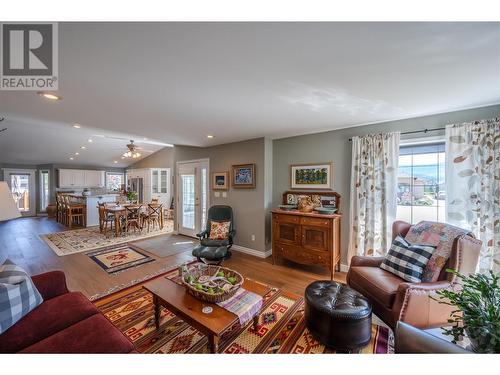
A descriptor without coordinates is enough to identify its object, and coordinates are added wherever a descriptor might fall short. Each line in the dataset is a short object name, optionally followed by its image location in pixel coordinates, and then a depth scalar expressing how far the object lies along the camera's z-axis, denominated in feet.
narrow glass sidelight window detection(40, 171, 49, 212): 29.45
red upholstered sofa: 3.87
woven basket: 5.47
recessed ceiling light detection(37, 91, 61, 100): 6.78
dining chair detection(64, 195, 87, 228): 21.82
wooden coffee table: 4.66
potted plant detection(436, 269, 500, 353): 3.00
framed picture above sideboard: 11.05
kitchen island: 22.22
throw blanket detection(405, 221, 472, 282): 6.31
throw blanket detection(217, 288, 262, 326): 5.16
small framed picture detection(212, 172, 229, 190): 14.61
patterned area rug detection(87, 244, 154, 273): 11.21
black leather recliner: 10.56
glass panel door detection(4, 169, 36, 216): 27.82
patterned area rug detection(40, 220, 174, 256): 14.35
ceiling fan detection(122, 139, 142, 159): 18.15
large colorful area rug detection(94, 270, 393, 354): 5.66
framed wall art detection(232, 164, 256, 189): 13.16
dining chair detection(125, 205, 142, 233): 18.53
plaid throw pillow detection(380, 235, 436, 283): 6.52
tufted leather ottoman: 5.30
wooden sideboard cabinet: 9.68
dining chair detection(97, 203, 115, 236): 18.55
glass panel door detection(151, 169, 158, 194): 27.96
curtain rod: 8.48
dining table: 17.53
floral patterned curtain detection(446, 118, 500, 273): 7.29
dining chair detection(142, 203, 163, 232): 19.89
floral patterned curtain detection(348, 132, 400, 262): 9.22
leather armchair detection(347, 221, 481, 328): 5.56
